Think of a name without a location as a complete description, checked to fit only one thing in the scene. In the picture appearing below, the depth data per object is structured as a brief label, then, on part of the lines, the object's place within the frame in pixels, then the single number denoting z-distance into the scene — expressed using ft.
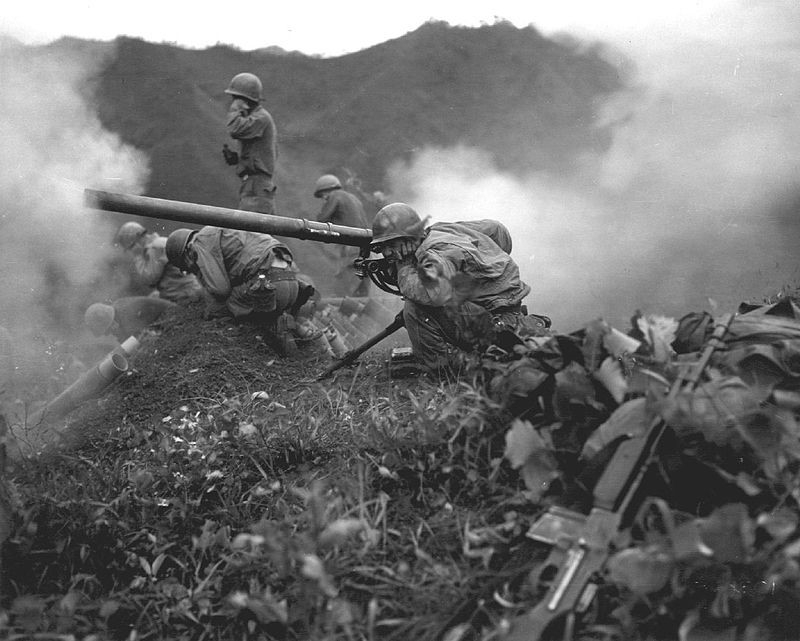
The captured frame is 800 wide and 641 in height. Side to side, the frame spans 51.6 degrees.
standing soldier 27.73
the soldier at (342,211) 31.53
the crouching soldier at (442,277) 15.92
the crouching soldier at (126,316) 25.62
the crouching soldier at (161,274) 27.04
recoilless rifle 17.20
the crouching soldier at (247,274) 21.63
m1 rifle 7.89
